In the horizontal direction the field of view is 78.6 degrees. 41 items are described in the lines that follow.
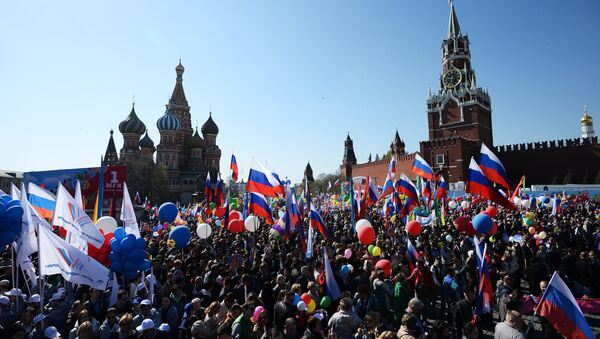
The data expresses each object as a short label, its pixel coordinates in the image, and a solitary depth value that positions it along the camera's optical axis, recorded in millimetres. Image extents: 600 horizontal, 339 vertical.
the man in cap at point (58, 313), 5518
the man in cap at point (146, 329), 4578
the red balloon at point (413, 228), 11759
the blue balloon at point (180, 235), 9273
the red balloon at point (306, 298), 5781
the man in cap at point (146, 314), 5145
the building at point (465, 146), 46716
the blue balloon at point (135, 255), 6656
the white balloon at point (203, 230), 11812
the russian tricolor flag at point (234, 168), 15203
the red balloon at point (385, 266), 7535
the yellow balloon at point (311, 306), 5770
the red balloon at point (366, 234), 10211
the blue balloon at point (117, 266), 6723
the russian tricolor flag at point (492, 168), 9578
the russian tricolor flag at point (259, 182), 11877
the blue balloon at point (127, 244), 6676
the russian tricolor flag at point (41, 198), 8719
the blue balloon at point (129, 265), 6668
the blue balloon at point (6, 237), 5988
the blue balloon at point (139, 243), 6754
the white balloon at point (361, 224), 10619
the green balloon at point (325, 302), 6273
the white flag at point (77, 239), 6809
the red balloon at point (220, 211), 16547
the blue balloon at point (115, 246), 6746
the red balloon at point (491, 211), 14633
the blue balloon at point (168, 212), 12139
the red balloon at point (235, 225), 13414
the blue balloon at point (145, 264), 6754
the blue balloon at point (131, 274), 6719
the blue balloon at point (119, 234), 7040
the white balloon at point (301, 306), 5344
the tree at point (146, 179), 47531
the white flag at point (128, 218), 7523
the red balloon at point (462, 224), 11016
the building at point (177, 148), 58156
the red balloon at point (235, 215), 15249
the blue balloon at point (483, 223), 9258
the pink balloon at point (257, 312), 5149
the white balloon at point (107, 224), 9520
